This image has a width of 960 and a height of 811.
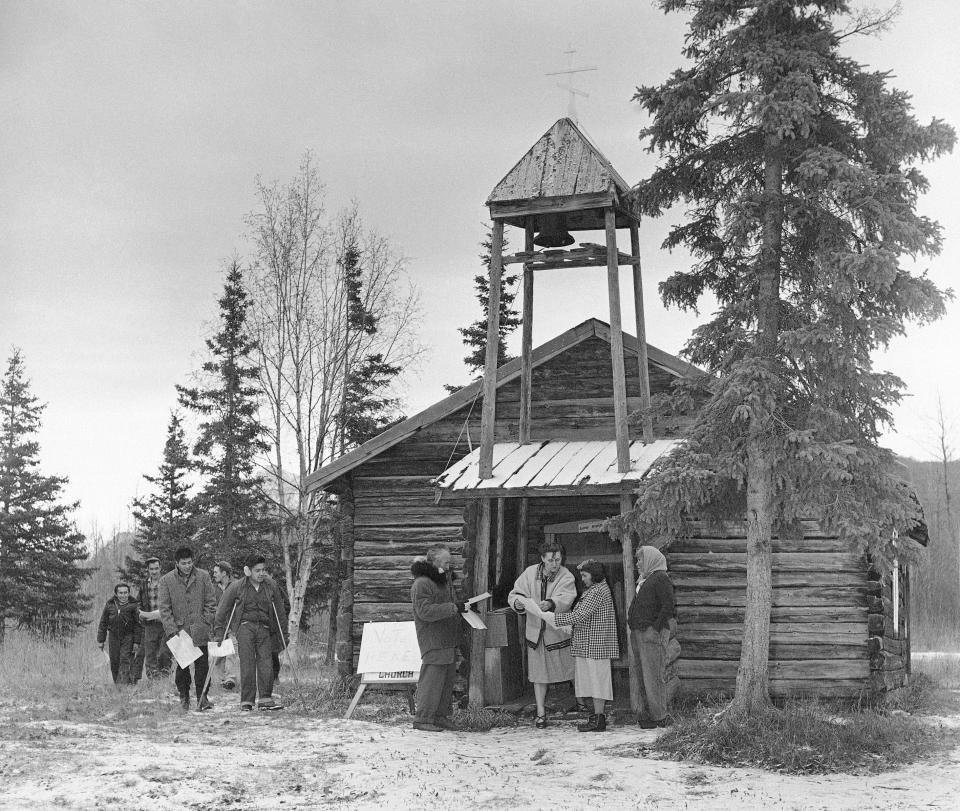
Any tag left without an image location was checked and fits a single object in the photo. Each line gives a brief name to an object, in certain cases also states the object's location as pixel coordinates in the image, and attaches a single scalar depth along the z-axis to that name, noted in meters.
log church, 13.28
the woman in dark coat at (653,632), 11.99
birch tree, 23.80
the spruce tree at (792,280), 10.41
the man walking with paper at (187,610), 13.38
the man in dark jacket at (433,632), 11.80
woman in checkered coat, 12.02
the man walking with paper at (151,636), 16.58
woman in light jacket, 12.62
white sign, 12.82
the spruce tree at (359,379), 24.88
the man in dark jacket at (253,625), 13.44
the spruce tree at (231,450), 26.97
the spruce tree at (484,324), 26.70
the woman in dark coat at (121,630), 16.31
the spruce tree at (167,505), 31.27
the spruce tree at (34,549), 31.97
